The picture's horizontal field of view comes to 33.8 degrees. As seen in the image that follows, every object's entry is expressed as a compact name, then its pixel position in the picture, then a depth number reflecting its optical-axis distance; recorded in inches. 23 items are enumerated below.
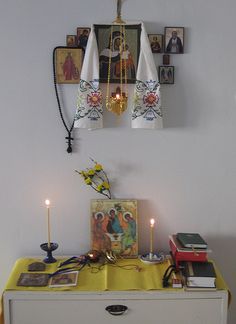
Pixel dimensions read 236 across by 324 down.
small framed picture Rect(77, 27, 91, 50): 78.2
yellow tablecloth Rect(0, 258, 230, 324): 70.3
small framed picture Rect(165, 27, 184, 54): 78.8
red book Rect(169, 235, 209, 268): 73.6
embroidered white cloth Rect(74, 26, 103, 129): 77.3
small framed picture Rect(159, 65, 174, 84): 79.8
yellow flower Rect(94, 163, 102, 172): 81.2
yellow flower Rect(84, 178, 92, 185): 81.0
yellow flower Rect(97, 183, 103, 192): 81.4
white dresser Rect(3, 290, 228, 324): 69.5
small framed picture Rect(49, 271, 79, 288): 71.0
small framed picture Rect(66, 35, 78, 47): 78.7
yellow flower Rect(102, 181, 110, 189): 82.0
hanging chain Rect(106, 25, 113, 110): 78.1
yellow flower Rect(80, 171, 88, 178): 81.4
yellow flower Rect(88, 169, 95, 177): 81.0
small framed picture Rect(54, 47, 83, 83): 78.7
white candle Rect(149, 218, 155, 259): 80.5
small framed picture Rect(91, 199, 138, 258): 82.4
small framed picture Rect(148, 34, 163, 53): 79.1
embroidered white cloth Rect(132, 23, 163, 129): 77.9
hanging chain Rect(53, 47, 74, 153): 80.6
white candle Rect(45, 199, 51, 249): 79.8
